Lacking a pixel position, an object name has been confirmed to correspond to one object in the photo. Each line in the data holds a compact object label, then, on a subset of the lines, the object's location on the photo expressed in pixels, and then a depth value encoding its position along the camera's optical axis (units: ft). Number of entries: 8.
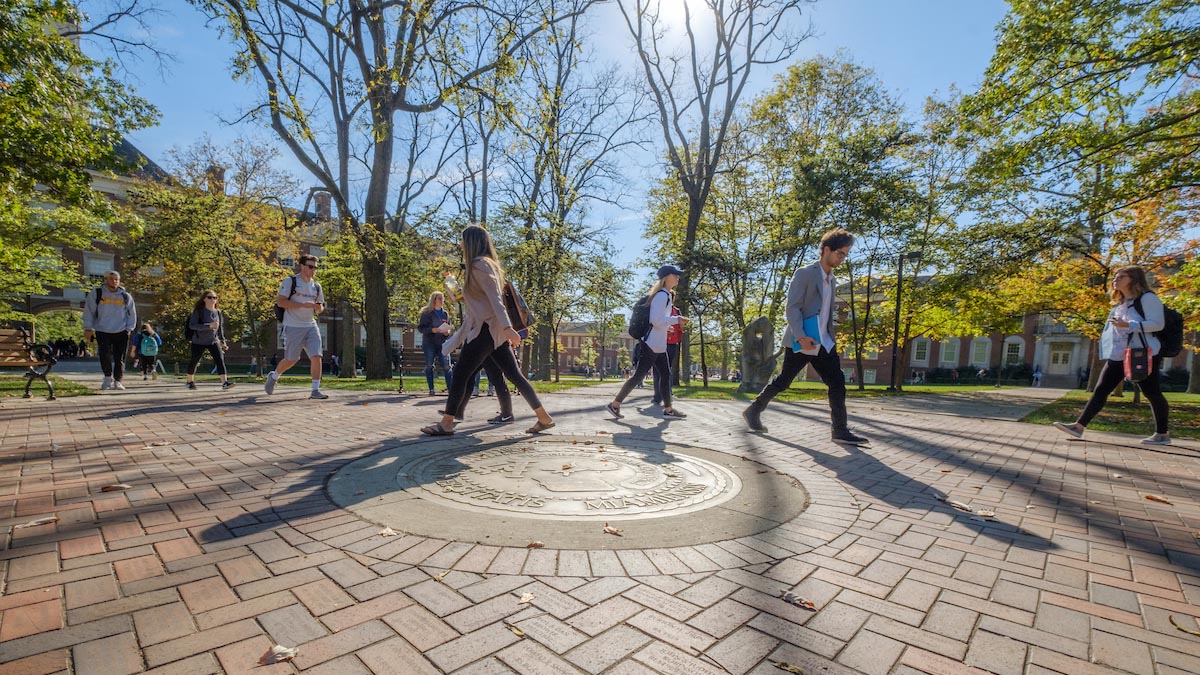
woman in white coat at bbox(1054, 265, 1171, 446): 17.57
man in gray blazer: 16.55
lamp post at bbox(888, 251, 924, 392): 54.87
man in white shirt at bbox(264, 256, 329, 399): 23.72
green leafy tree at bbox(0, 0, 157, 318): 20.99
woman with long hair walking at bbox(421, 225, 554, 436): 15.28
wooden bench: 22.29
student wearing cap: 21.62
